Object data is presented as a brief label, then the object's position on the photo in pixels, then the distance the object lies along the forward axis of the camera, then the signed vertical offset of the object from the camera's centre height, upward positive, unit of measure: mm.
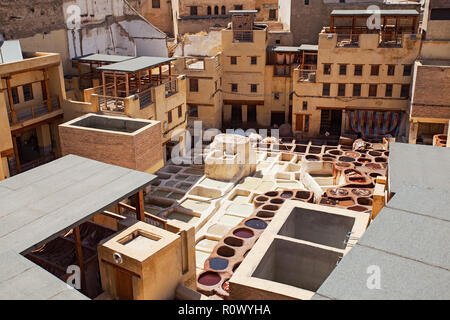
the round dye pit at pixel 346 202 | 27219 -11076
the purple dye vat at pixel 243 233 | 24906 -11599
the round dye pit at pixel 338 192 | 28803 -11080
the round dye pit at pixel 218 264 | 23012 -12215
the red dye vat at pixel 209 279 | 21953 -12355
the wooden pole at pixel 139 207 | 17109 -7047
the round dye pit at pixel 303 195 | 29609 -11497
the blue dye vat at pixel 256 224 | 25562 -11452
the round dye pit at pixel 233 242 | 24500 -11831
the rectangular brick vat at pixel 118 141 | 23891 -6618
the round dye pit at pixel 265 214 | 26703 -11402
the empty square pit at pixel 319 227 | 16688 -7644
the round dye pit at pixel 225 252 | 24173 -12136
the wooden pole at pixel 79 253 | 15235 -7710
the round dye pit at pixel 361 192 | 28734 -11088
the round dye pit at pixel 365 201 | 27591 -11120
